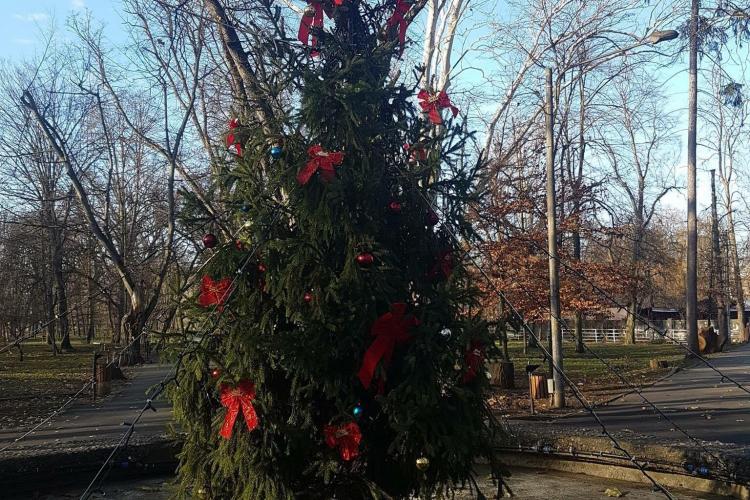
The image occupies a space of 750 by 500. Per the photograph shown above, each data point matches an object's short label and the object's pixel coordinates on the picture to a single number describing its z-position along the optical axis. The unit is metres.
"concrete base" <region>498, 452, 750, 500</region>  5.87
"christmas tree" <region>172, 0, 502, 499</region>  4.11
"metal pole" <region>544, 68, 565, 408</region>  12.28
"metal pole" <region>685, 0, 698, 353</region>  22.81
